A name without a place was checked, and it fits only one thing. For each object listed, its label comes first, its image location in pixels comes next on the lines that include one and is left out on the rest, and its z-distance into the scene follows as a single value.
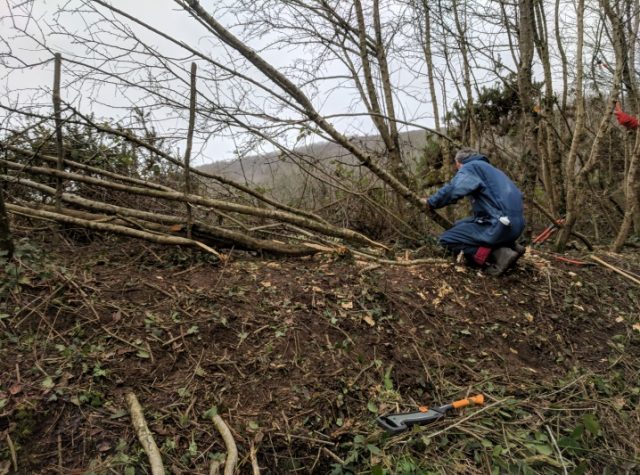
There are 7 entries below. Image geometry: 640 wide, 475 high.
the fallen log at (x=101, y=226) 3.62
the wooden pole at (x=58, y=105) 3.34
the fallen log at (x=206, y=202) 3.77
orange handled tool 2.29
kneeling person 3.99
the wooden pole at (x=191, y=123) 3.36
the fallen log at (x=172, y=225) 3.83
